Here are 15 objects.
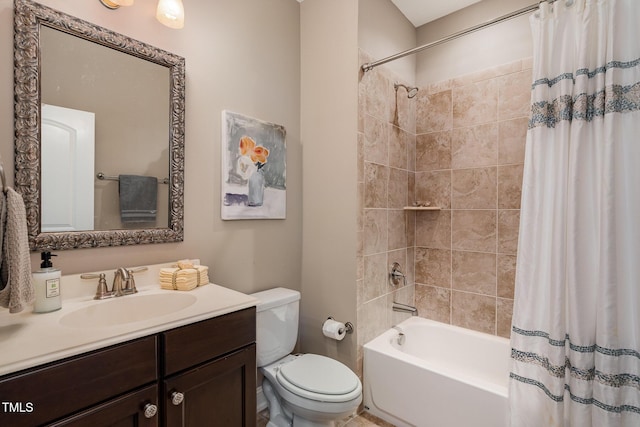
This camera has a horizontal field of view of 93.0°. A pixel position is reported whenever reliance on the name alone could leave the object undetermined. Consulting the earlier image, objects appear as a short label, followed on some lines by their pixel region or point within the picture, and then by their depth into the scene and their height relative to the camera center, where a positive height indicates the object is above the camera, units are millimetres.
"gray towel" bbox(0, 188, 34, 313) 904 -147
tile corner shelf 2242 +19
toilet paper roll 1883 -749
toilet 1449 -867
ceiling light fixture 1390 +908
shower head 2287 +940
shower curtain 1200 -66
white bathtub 1544 -994
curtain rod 1498 +974
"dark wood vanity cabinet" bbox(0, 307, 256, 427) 772 -531
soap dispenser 1062 -276
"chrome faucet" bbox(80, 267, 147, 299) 1248 -318
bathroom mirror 1143 +326
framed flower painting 1734 +253
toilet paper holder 1904 -738
